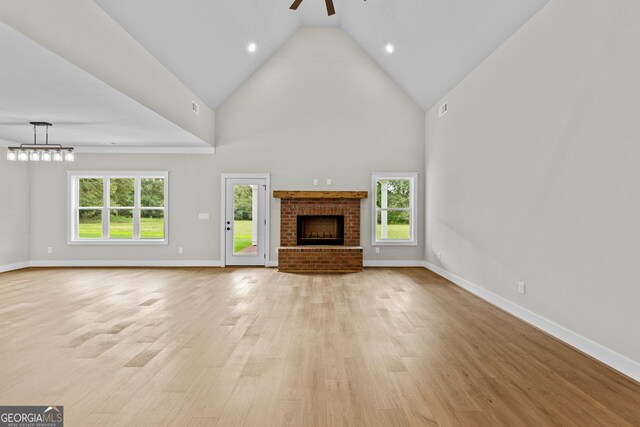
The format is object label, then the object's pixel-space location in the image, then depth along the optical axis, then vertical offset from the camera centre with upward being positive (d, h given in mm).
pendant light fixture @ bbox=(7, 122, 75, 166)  5762 +954
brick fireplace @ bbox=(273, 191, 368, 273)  7238 -411
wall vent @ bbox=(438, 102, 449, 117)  6559 +1977
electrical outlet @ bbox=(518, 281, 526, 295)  4082 -854
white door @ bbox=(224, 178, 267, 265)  7762 -195
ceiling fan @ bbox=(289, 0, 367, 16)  3913 +2335
